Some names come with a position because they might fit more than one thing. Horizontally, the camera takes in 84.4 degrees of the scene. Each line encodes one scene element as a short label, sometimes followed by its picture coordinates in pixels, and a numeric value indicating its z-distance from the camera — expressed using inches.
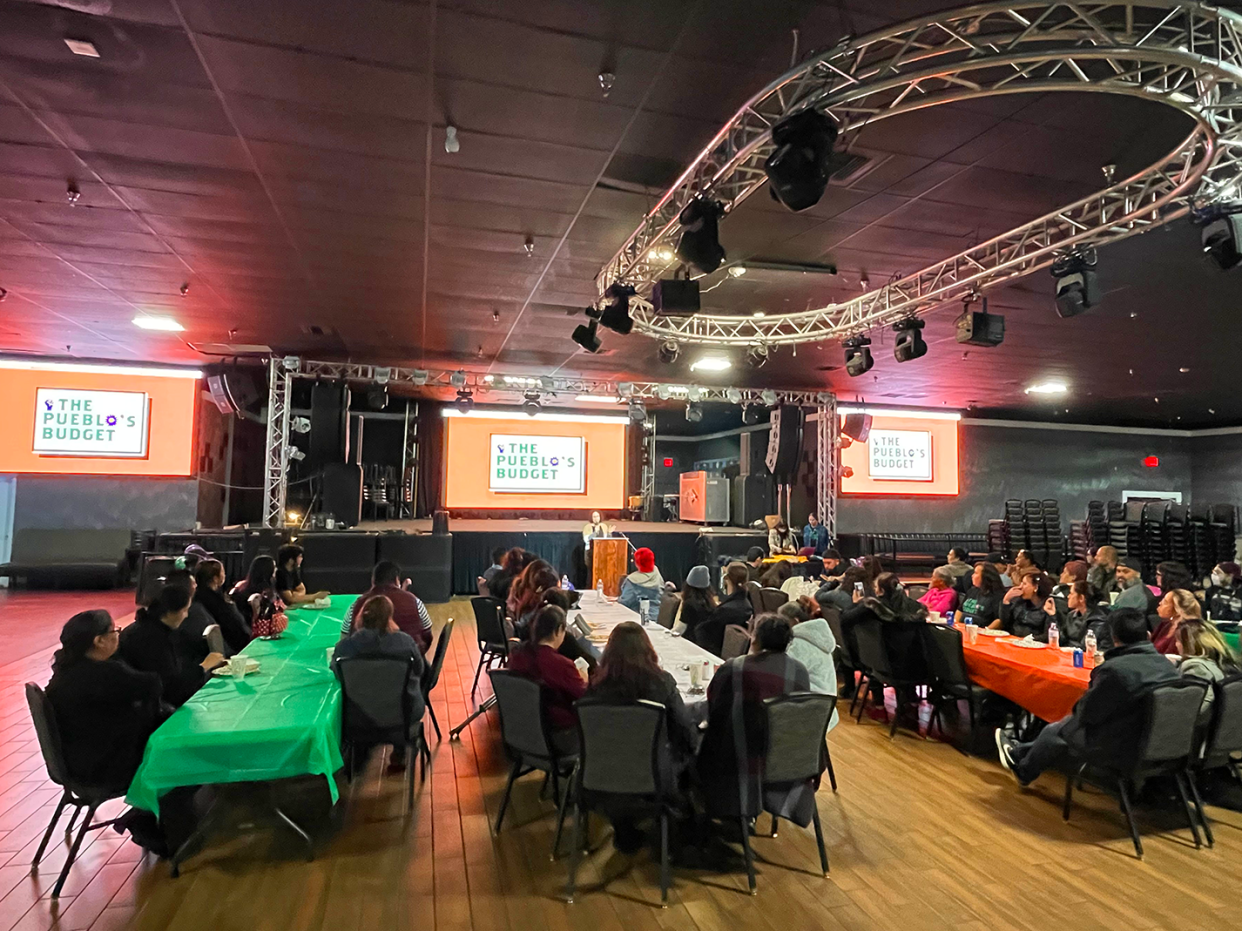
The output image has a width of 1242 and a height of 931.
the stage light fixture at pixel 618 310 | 238.2
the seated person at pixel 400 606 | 180.5
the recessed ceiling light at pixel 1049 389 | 470.9
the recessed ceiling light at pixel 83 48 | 124.3
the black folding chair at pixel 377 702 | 132.3
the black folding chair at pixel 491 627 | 208.2
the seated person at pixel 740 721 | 113.1
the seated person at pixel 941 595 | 241.1
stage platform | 446.9
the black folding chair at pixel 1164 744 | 122.1
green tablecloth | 105.8
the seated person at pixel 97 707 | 108.7
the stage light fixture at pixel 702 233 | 167.6
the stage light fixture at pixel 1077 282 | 201.5
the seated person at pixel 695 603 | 202.4
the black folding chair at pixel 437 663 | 155.0
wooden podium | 425.4
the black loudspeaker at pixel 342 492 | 465.4
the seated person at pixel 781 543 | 491.2
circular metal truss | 115.3
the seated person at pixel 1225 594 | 225.3
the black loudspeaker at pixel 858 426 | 514.0
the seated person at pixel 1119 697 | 125.0
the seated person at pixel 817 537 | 484.4
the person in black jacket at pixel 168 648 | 134.2
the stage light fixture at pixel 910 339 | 265.4
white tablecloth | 143.1
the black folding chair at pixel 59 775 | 105.9
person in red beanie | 231.9
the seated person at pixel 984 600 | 220.2
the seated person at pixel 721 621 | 186.1
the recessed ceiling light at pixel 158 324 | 327.3
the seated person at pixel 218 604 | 171.9
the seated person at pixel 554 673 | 127.5
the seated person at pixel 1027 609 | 199.8
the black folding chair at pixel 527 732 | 123.4
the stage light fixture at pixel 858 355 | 308.3
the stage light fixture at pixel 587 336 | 276.8
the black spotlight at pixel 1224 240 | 159.6
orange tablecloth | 150.9
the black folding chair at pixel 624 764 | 106.1
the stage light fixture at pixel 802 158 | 129.2
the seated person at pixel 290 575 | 229.1
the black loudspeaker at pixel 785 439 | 495.5
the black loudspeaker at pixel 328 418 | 415.5
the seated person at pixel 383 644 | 136.3
